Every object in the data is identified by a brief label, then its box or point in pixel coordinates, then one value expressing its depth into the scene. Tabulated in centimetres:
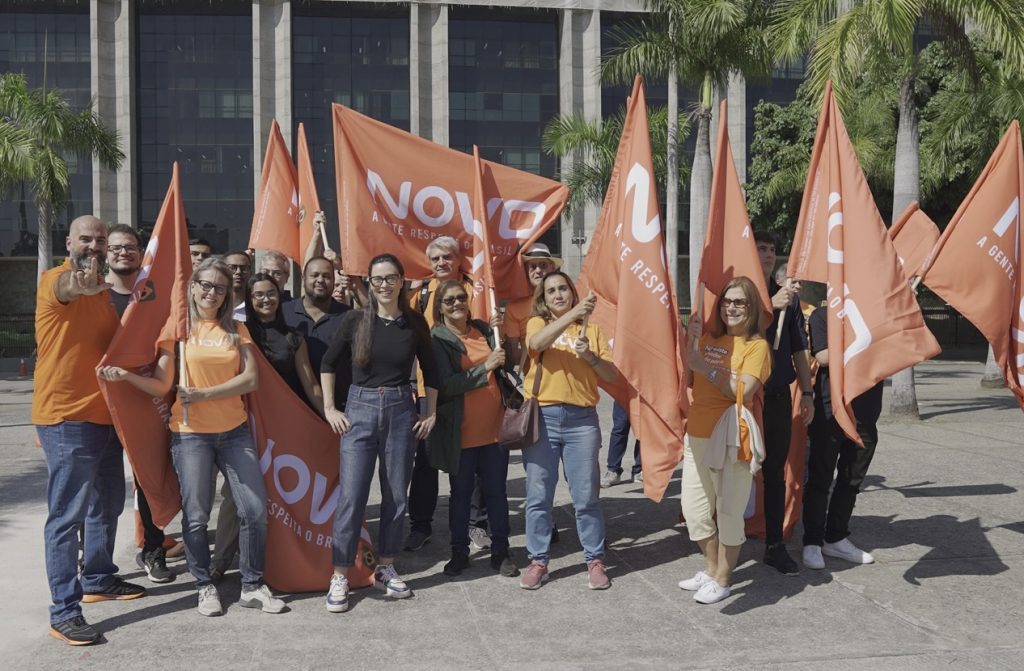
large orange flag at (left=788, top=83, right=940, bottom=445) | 530
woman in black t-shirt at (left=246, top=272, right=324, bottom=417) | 548
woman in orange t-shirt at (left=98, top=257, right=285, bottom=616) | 490
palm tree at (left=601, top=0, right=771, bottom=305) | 1711
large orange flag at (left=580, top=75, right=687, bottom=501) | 541
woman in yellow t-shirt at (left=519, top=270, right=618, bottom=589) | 541
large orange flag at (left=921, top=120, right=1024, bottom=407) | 597
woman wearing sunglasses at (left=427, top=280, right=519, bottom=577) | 558
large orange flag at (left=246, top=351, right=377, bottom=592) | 529
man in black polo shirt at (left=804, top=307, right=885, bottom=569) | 588
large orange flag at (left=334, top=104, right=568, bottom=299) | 643
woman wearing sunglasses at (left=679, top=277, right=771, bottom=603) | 514
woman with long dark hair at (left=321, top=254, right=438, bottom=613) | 509
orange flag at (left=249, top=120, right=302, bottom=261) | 745
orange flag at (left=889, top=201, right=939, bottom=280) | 720
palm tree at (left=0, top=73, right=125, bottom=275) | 2239
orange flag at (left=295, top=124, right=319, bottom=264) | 703
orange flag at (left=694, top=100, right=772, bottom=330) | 555
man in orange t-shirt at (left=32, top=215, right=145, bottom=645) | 455
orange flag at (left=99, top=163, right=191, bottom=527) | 489
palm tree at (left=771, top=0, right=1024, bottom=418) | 1152
